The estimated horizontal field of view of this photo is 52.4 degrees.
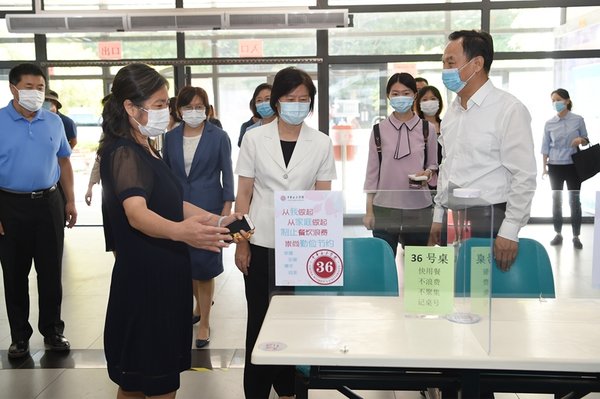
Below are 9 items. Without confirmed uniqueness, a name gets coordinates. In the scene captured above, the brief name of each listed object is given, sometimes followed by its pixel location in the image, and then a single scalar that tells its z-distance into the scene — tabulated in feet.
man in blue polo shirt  12.21
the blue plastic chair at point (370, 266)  8.24
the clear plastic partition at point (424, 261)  6.49
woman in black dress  6.66
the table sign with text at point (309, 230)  6.93
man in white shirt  8.23
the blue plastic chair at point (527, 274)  8.29
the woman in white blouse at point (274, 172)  8.99
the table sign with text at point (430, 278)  6.70
